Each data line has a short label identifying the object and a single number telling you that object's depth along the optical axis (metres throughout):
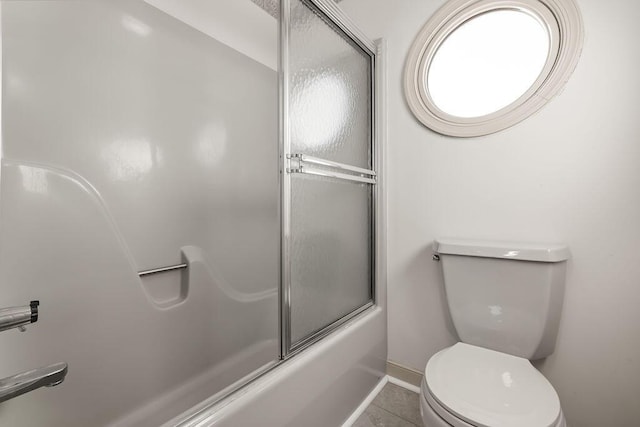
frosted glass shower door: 1.12
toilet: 0.84
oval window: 1.21
